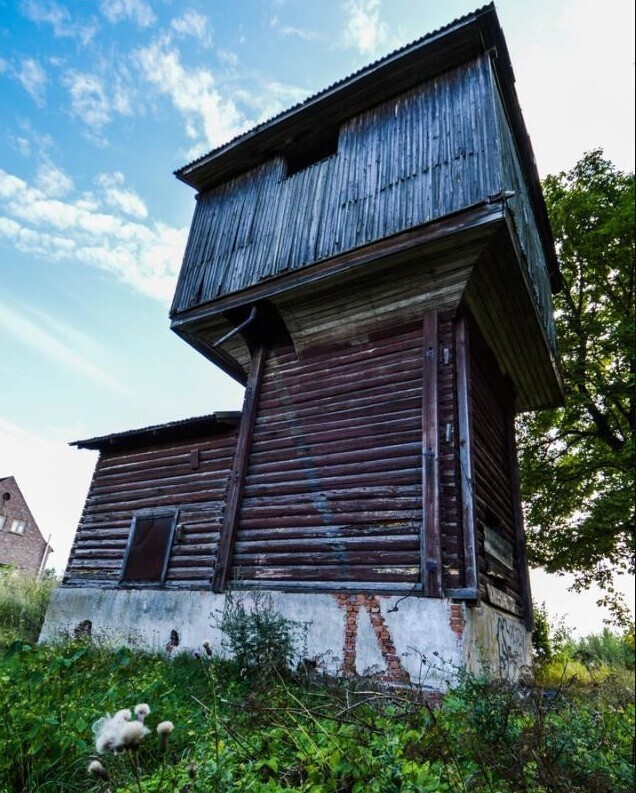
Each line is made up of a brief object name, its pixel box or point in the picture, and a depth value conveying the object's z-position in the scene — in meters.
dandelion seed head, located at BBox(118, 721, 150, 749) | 1.70
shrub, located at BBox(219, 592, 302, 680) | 6.33
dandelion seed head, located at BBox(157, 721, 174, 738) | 1.82
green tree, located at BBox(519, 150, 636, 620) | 13.27
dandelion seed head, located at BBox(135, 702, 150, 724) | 2.07
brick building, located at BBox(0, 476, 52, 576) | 35.48
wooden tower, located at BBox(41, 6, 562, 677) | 6.70
